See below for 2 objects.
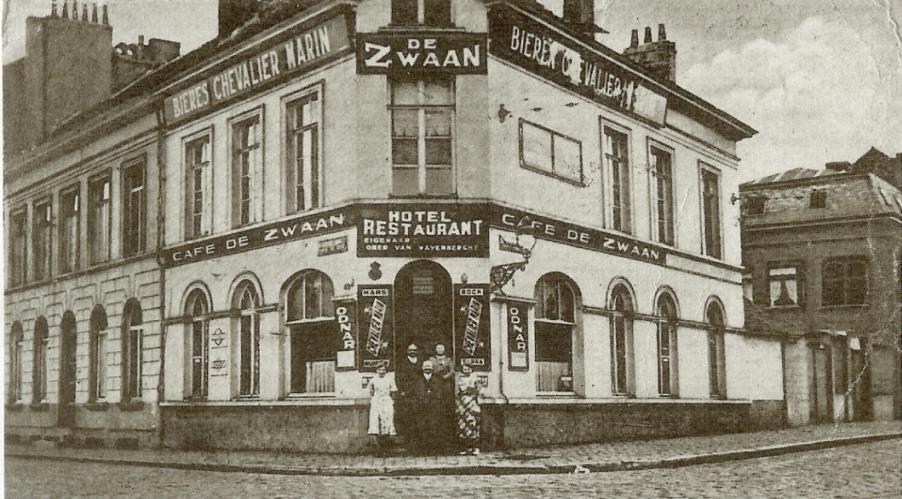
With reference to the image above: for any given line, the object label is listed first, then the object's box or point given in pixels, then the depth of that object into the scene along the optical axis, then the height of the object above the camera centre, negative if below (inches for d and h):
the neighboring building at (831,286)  736.3 +48.8
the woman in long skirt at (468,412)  543.5 -26.8
